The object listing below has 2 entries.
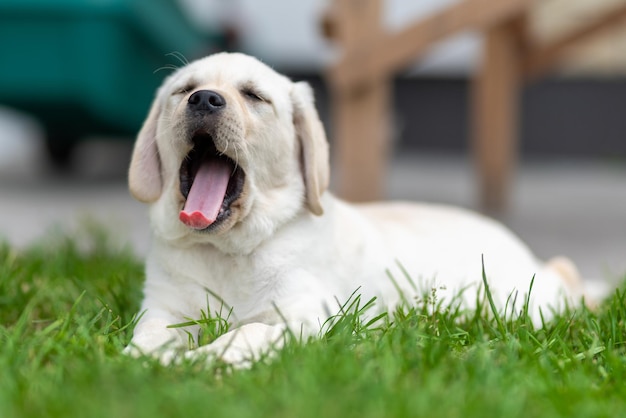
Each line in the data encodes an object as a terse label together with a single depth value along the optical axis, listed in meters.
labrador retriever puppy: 2.23
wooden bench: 3.84
